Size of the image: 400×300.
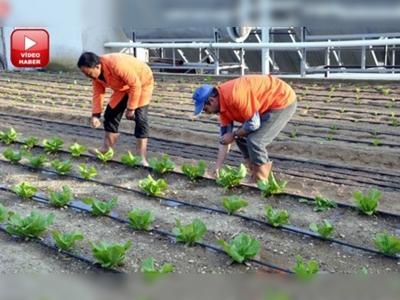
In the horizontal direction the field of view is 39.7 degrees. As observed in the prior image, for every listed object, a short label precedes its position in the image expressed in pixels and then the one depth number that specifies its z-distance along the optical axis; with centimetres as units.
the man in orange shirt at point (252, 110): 503
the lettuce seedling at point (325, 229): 433
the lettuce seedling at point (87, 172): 623
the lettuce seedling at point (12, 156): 693
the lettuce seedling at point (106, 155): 686
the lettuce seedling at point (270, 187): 537
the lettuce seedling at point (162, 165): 623
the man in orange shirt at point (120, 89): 610
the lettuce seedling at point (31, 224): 450
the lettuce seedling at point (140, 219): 464
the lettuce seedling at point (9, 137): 817
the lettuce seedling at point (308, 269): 347
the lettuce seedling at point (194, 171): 601
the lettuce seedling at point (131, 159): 657
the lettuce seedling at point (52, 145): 742
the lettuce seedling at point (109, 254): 389
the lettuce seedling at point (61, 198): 532
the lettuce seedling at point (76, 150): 719
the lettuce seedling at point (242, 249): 394
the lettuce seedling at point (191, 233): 431
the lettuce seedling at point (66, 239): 421
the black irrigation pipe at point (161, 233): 390
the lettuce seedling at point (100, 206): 502
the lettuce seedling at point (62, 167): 639
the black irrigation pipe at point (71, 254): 391
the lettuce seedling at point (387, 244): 396
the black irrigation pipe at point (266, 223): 425
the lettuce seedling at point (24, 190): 560
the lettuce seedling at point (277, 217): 460
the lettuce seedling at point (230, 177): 565
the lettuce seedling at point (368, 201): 481
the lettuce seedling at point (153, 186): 554
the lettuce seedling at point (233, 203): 493
